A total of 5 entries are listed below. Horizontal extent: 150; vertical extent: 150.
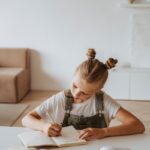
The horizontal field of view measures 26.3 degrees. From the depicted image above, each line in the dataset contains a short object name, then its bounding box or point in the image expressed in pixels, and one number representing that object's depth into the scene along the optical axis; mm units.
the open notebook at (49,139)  1298
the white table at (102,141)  1317
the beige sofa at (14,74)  3971
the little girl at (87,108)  1468
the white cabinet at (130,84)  4129
